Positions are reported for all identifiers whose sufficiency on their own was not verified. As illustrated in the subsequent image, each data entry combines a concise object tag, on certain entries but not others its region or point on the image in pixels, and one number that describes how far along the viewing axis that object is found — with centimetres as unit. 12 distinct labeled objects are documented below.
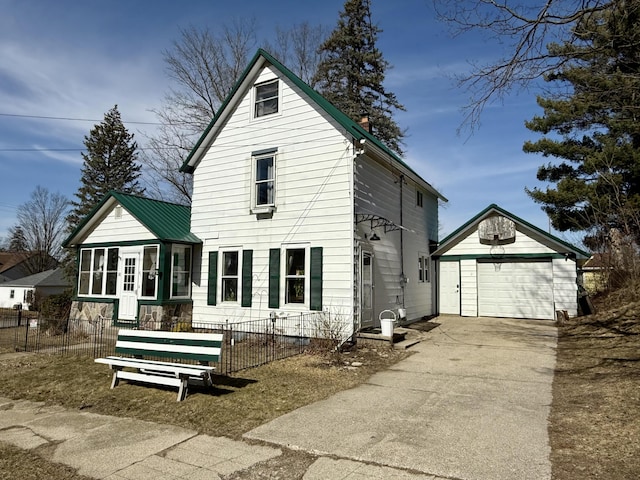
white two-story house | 1215
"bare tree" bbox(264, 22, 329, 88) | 2845
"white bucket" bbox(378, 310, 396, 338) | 1175
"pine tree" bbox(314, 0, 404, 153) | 2927
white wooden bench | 740
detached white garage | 1705
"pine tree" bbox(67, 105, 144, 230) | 4159
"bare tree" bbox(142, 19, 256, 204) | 2491
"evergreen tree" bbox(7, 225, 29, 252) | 6019
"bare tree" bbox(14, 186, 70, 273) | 5741
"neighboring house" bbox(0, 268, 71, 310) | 4459
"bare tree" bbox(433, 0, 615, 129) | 689
